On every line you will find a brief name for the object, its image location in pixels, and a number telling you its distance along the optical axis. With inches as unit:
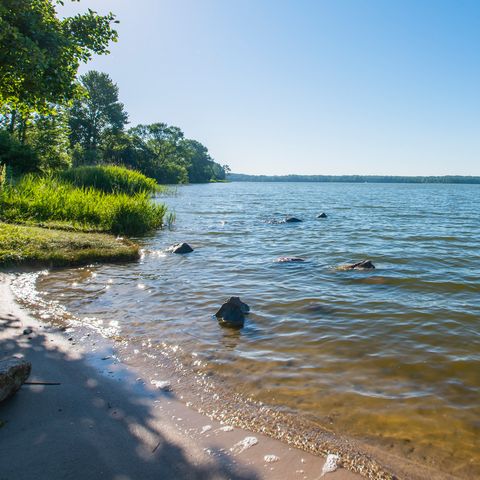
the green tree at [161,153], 2977.4
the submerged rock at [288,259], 516.9
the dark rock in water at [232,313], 285.9
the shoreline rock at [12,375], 156.2
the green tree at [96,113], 2751.0
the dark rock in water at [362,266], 473.2
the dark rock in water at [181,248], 559.4
